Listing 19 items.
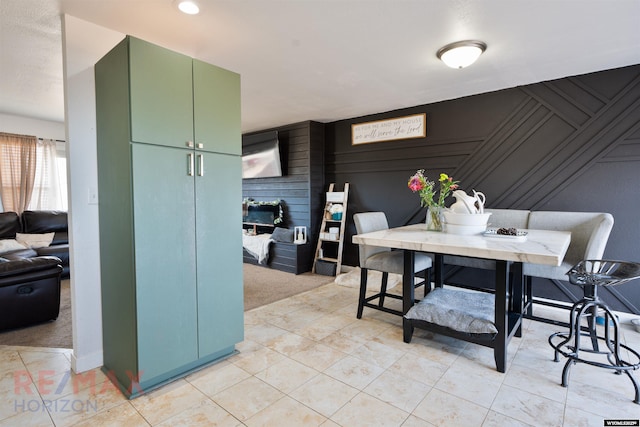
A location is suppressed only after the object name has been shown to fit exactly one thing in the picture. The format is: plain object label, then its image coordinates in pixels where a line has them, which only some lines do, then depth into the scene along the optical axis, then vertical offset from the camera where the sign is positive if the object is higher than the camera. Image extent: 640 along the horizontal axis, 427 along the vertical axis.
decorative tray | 2.21 -0.25
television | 5.20 +0.75
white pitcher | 2.62 -0.02
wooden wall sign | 4.09 +1.00
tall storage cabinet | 1.80 -0.05
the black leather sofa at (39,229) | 4.22 -0.37
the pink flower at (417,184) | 2.78 +0.16
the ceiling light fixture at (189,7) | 1.91 +1.21
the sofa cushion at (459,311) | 2.17 -0.80
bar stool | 1.87 -0.66
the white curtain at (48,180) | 5.04 +0.38
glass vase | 2.85 -0.14
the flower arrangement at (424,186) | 2.78 +0.14
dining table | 1.84 -0.30
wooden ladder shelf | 4.72 -0.47
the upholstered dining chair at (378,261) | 2.88 -0.55
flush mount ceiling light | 2.40 +1.16
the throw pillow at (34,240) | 4.42 -0.52
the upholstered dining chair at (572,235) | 2.32 -0.27
